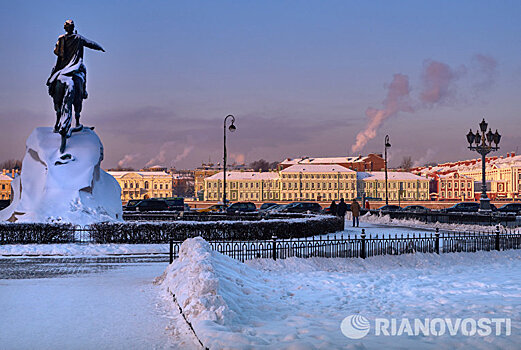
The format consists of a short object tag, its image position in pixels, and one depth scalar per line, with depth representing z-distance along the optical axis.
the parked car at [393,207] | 62.01
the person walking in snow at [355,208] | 35.14
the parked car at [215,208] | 60.06
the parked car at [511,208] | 55.22
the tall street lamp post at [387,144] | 53.65
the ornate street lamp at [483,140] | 32.03
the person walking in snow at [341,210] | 36.34
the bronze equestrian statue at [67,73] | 25.06
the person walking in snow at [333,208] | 38.47
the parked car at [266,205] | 66.62
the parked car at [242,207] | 59.84
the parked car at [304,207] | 54.13
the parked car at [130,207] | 51.24
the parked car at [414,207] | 67.03
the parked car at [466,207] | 58.61
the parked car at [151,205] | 49.90
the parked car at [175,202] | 68.51
